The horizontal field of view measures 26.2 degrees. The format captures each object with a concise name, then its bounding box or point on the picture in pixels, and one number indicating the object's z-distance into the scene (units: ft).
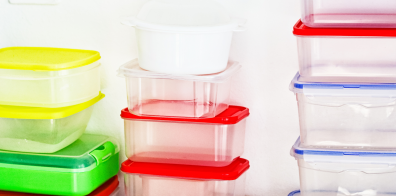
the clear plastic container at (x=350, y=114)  4.09
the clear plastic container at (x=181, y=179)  4.39
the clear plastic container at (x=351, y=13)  4.02
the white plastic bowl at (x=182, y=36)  4.20
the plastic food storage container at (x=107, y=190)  4.59
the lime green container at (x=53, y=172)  4.47
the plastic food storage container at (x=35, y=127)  4.44
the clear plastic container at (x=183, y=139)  4.41
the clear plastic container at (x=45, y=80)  4.42
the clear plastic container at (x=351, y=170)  4.12
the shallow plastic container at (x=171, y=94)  4.33
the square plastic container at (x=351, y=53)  4.05
